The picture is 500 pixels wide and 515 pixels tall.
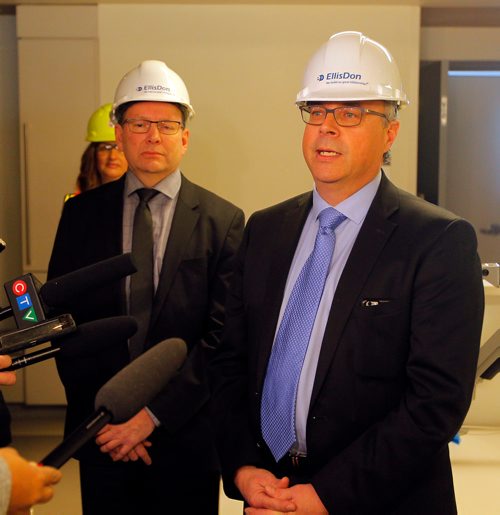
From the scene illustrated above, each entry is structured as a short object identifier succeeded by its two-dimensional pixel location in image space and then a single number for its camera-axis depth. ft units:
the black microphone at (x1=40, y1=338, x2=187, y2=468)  3.30
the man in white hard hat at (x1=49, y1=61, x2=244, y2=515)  7.26
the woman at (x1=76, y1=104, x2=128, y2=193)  11.98
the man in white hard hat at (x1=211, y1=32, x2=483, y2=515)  5.10
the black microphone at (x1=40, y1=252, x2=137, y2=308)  4.51
